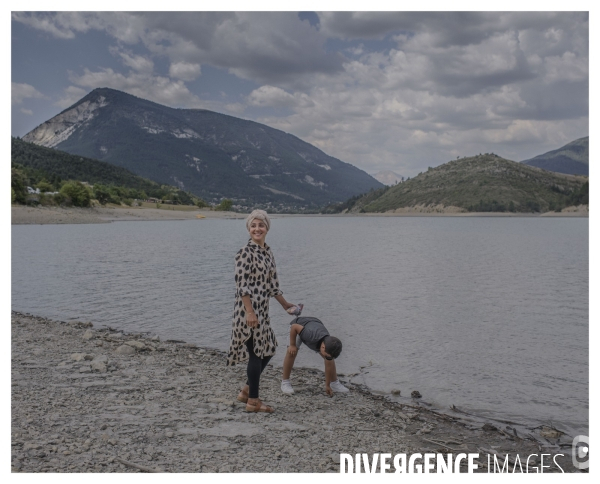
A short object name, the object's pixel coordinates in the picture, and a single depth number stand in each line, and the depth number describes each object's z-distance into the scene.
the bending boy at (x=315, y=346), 6.83
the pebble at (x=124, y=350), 9.27
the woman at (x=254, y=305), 5.92
